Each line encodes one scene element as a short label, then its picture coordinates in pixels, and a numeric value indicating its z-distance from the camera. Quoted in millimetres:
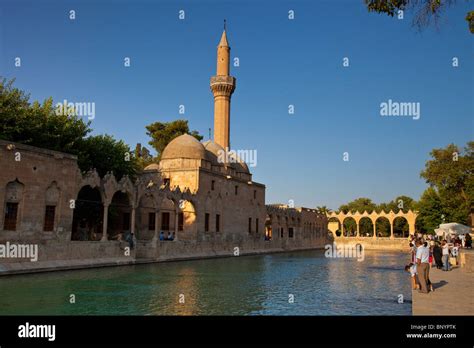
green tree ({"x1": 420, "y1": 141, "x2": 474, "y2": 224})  34844
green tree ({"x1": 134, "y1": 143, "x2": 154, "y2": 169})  52625
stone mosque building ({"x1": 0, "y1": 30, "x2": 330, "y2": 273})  17172
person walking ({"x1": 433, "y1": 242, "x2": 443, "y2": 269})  17559
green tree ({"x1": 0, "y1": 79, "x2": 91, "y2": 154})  20625
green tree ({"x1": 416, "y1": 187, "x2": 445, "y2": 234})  53916
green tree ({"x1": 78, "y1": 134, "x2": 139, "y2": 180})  24852
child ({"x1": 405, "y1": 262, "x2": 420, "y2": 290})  11805
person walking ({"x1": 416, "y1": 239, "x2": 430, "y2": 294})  10857
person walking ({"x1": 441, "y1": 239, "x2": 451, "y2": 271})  16953
